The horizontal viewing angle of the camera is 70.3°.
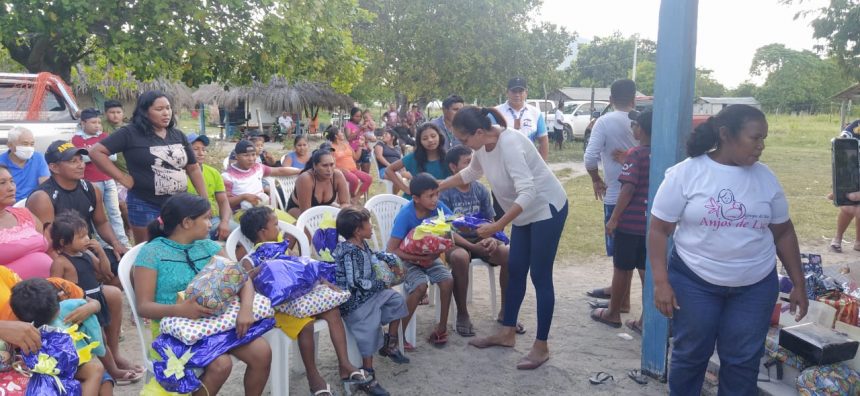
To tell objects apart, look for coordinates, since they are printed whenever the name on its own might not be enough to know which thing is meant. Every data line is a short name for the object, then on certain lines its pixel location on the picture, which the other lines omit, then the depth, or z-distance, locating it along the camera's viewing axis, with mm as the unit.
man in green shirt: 4551
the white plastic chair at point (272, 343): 3025
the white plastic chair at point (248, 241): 3719
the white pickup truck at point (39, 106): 7023
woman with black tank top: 5562
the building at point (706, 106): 29669
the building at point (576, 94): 38938
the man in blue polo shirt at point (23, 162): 4828
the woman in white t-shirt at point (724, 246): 2598
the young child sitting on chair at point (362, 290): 3627
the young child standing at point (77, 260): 3332
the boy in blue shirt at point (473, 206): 4488
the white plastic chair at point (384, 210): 4758
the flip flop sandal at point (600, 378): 3696
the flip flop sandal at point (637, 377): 3666
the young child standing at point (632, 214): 4129
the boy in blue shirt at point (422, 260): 4082
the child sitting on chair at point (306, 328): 3312
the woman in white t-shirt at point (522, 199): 3609
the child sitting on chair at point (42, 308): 2613
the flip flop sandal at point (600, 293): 5344
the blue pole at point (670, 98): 3289
